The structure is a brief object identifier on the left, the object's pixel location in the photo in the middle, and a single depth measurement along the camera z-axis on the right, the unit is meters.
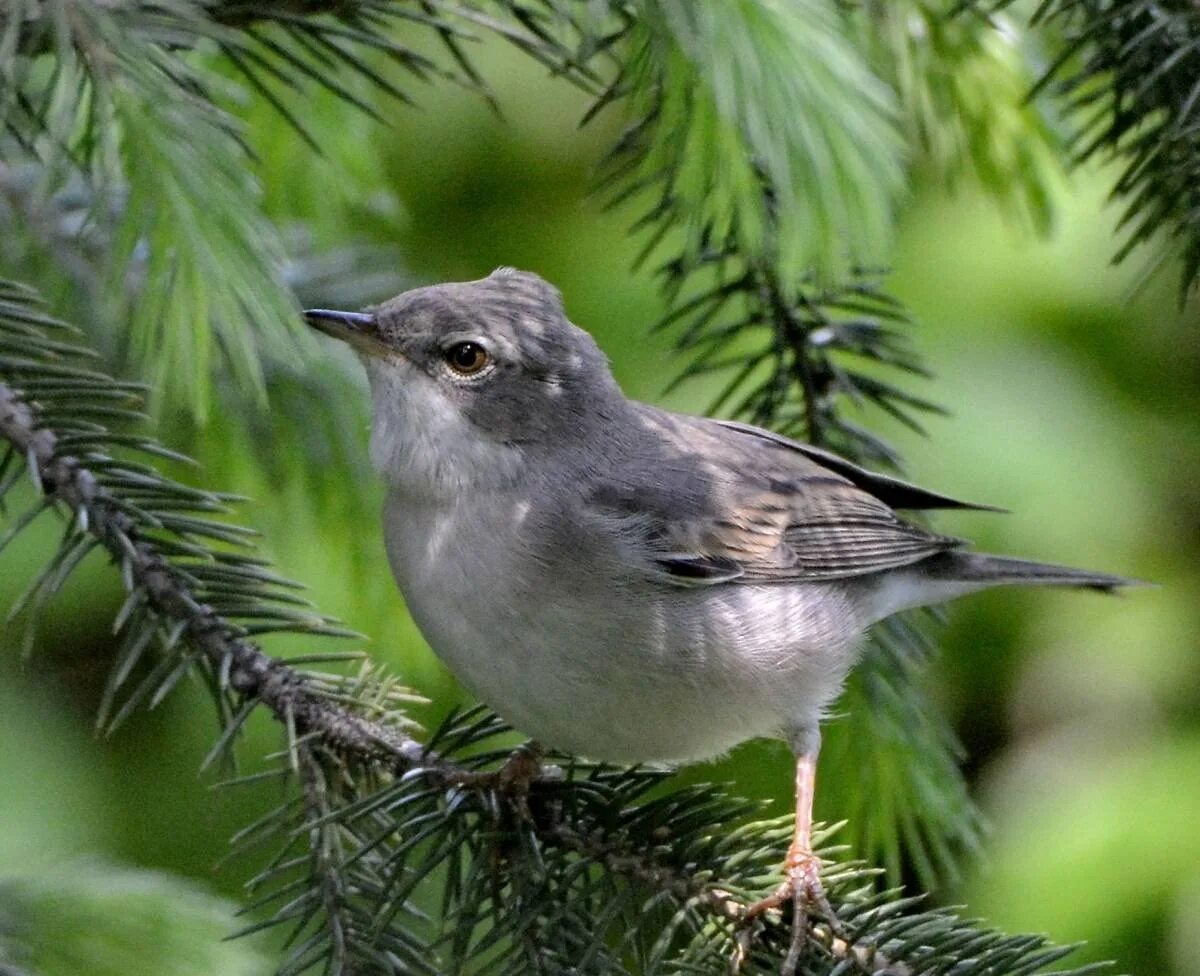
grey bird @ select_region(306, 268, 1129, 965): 5.35
